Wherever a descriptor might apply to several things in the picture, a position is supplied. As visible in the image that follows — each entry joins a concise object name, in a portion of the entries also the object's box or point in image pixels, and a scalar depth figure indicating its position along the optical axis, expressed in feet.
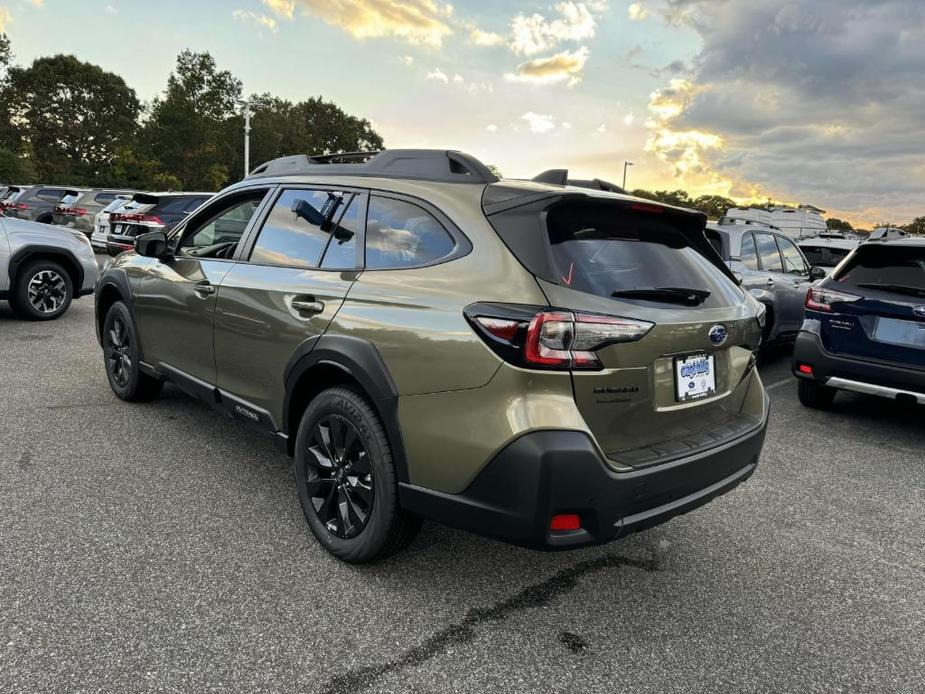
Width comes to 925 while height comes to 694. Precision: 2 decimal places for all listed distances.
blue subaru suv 16.08
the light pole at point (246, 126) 126.88
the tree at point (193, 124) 141.69
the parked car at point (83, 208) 58.29
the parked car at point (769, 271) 23.71
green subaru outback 7.21
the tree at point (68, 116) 165.17
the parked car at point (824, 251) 40.35
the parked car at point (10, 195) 63.13
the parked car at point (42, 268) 25.46
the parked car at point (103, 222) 46.45
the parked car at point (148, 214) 41.68
